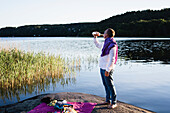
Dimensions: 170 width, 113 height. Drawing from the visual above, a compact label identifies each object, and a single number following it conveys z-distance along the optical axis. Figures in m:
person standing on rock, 5.42
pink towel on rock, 5.68
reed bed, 9.25
